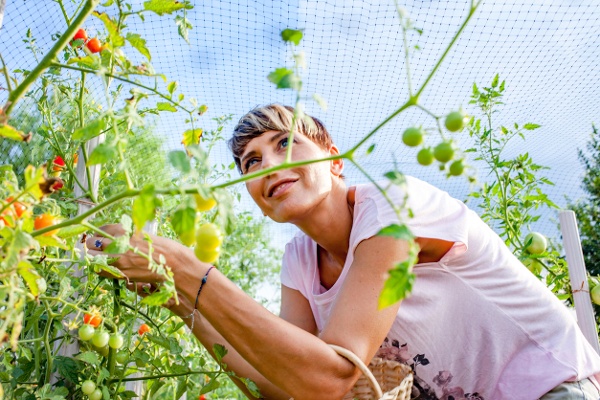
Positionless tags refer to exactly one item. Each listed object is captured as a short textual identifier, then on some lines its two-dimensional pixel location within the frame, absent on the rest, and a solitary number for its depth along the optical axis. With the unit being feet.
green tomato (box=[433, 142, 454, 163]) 1.47
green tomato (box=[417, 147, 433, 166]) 1.51
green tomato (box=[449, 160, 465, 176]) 1.51
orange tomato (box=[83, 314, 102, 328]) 2.93
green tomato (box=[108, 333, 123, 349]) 2.93
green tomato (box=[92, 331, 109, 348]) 2.85
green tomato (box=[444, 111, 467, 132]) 1.55
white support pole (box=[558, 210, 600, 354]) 5.41
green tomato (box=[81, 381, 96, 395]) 2.99
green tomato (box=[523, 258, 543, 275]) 5.69
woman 3.17
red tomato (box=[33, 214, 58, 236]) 1.80
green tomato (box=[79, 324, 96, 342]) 2.81
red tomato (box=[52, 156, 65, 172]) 3.51
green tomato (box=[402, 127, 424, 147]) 1.53
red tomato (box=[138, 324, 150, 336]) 3.92
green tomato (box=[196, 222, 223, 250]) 1.68
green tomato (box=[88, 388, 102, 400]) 3.04
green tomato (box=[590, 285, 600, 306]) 5.56
